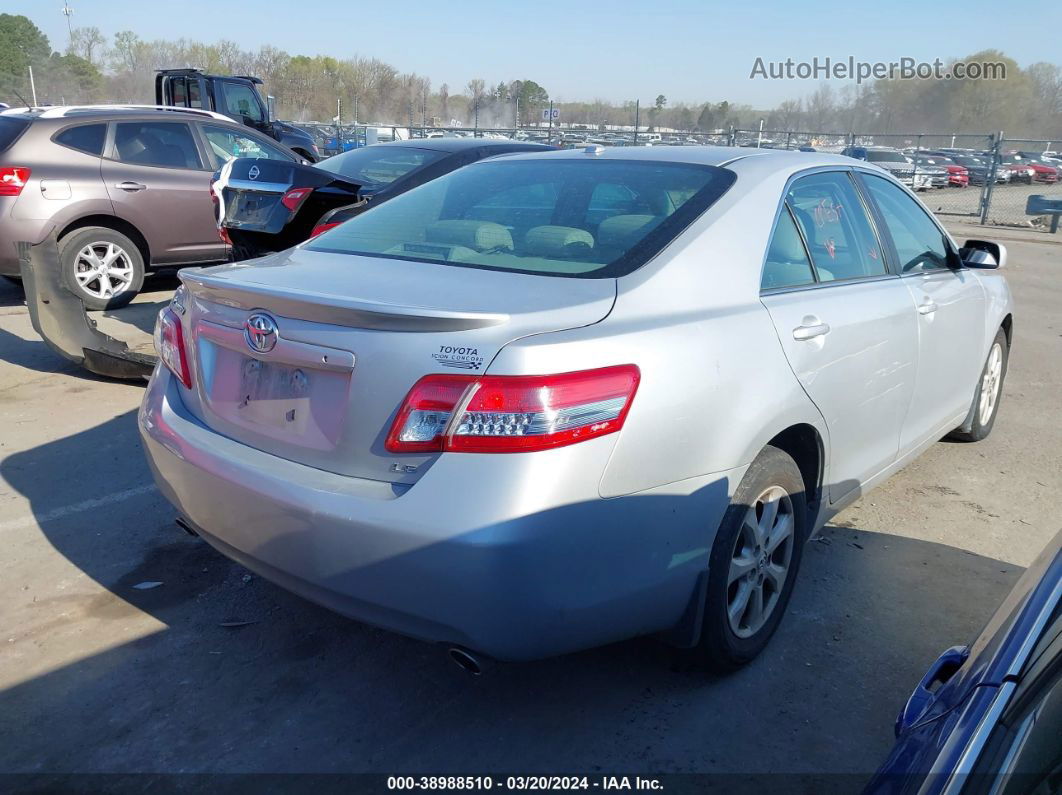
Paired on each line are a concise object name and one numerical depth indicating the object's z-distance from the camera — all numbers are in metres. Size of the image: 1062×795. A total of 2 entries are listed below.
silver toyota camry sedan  2.18
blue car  1.23
